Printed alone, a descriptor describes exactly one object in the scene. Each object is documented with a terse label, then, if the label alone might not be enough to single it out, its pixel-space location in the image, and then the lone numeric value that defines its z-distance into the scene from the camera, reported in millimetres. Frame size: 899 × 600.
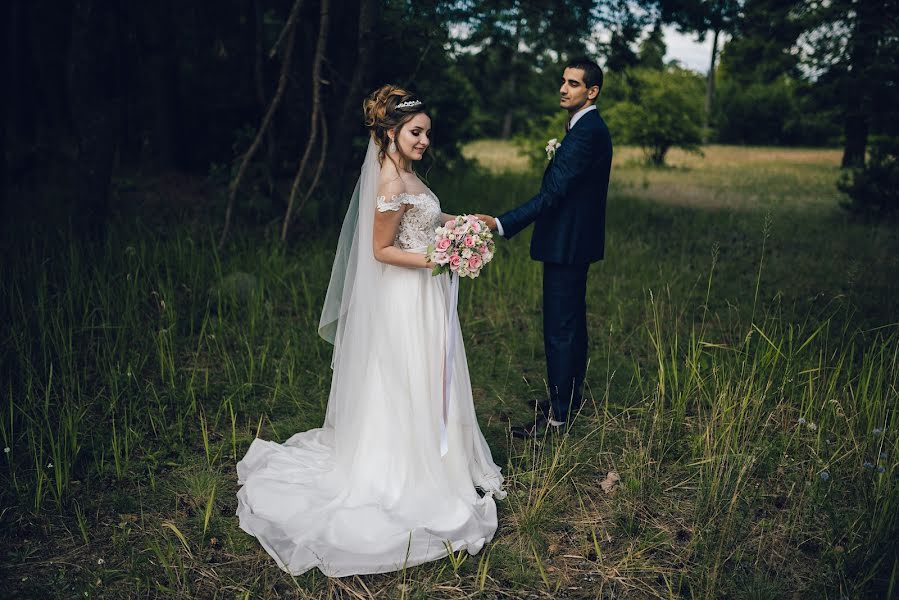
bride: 3527
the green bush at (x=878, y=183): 11297
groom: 4340
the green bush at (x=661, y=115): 22422
